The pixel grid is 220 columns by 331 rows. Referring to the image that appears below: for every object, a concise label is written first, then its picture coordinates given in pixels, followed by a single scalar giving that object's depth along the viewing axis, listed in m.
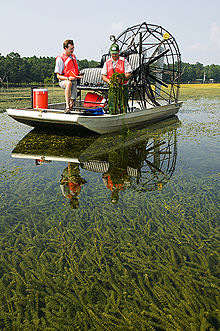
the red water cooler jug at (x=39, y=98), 7.20
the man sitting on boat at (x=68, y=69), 6.48
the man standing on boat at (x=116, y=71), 7.11
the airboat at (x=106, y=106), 6.38
